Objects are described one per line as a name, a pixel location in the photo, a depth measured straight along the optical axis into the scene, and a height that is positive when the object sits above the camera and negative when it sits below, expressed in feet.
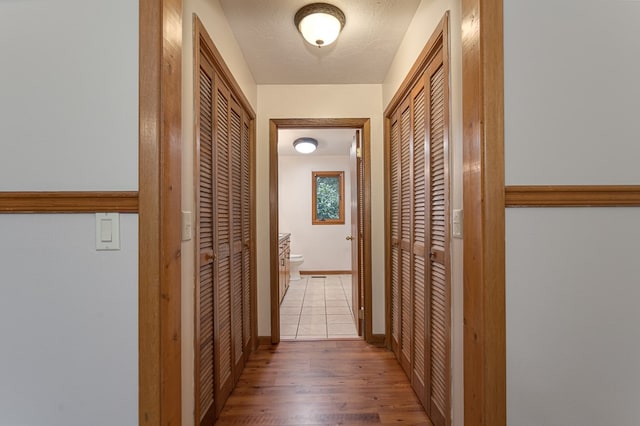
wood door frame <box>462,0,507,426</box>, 3.17 -0.09
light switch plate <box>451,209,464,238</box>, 4.03 -0.12
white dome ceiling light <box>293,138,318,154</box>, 15.78 +3.72
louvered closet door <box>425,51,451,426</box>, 4.66 -0.57
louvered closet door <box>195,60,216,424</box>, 4.75 -0.61
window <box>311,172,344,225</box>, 19.83 +1.09
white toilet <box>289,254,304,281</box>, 17.28 -3.03
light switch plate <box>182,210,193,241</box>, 4.02 -0.13
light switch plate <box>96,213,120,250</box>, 3.14 -0.18
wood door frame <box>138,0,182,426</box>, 3.10 -0.08
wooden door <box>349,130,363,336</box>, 9.64 -0.65
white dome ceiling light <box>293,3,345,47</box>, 5.71 +3.74
